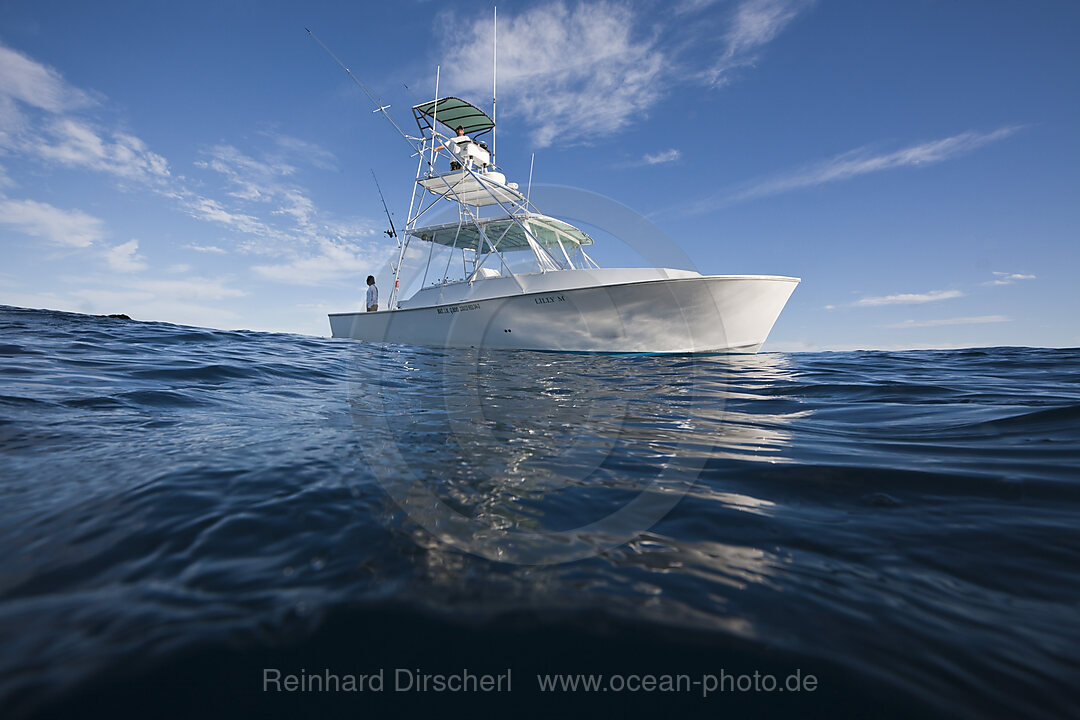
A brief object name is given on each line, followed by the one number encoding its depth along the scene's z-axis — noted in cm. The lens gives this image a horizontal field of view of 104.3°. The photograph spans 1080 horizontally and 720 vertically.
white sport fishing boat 805
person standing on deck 1289
